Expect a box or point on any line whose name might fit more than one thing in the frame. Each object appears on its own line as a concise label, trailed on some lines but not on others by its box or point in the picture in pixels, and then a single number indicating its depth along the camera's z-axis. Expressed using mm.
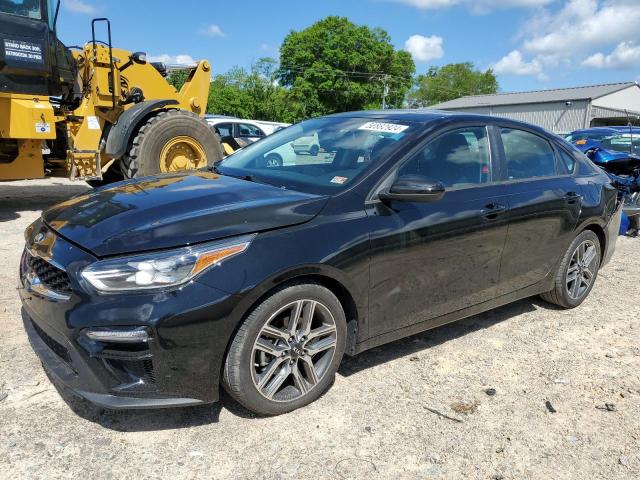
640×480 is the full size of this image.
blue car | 7848
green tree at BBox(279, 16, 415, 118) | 55438
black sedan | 2406
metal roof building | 45062
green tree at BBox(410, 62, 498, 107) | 88750
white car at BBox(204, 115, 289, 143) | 14406
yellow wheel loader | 6867
